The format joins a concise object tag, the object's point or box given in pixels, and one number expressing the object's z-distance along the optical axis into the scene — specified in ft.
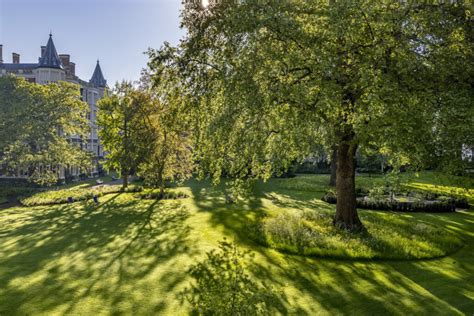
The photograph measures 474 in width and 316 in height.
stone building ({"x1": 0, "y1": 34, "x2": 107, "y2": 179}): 167.02
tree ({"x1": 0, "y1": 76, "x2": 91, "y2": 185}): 116.67
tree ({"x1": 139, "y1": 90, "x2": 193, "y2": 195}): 99.04
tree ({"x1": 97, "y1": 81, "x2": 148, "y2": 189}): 99.25
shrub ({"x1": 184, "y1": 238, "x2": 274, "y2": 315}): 25.20
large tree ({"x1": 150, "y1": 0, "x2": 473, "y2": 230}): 35.83
